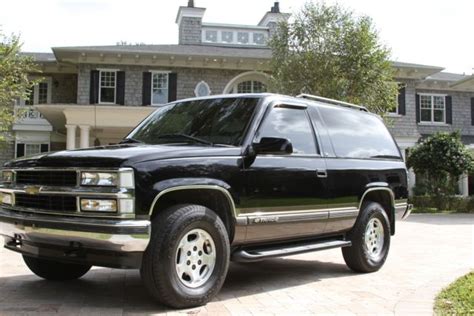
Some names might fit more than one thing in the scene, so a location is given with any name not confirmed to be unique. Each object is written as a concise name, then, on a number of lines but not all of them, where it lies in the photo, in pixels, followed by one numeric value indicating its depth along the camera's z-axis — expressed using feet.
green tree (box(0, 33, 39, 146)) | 48.78
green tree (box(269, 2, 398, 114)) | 57.67
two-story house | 73.67
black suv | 14.33
